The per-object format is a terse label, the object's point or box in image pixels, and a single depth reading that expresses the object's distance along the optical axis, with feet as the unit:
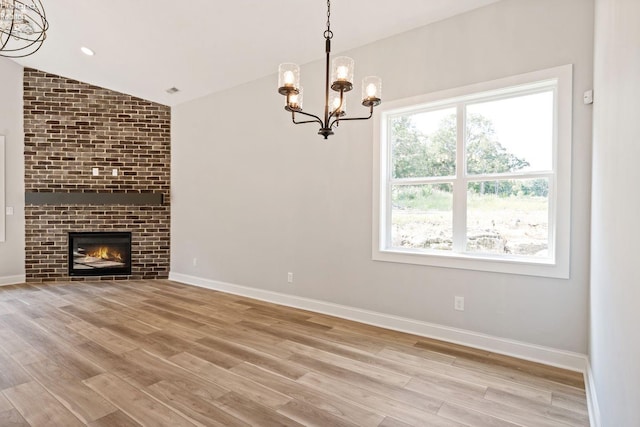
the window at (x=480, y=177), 8.96
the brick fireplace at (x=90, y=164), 18.16
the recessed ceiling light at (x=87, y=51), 14.80
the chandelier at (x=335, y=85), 6.98
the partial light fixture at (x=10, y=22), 6.64
